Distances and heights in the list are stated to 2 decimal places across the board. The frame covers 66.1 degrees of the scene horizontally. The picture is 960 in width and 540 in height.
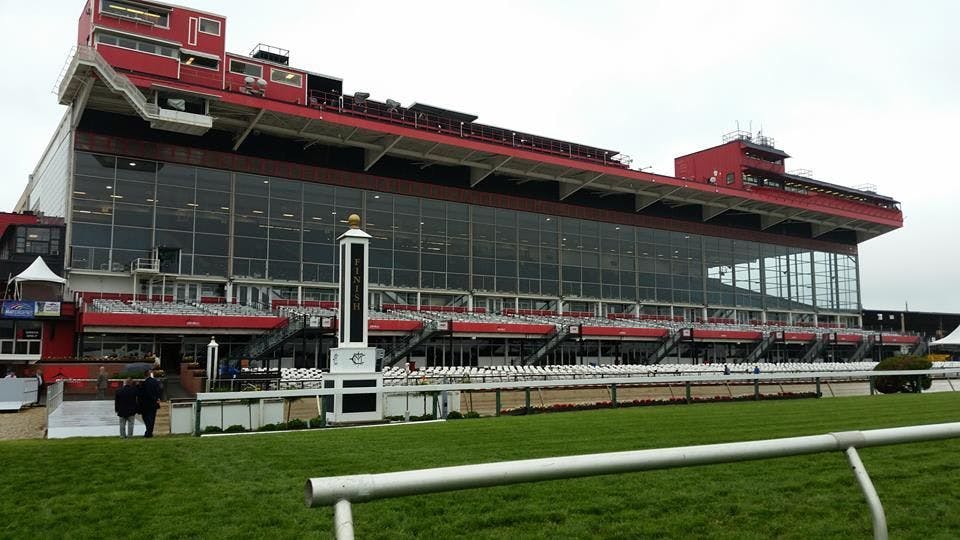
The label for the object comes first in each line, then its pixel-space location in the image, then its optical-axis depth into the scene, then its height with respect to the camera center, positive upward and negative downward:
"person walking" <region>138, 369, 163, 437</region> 15.66 -1.02
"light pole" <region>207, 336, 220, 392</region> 29.35 -0.36
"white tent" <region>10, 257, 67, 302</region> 38.88 +3.72
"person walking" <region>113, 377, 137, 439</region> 15.69 -1.09
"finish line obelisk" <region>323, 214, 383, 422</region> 18.52 +0.02
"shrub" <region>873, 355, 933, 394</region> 26.91 -1.43
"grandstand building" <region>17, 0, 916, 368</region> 42.47 +9.18
